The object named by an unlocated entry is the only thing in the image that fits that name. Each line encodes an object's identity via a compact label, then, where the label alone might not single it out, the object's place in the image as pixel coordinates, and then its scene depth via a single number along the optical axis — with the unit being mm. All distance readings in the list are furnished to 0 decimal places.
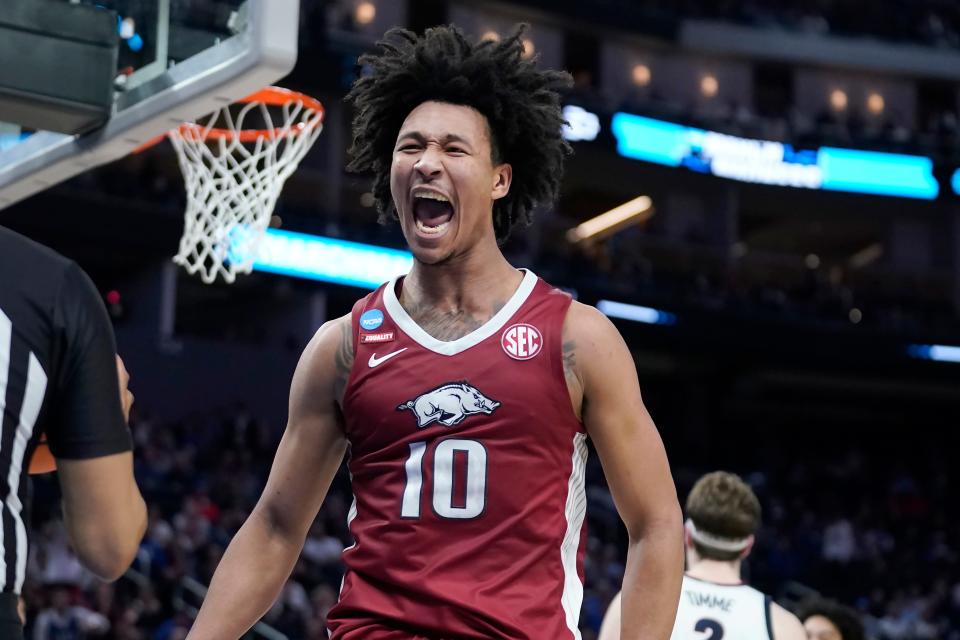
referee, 4723
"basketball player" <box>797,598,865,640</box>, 11695
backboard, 8562
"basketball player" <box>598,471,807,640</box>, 9836
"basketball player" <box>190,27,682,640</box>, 6484
